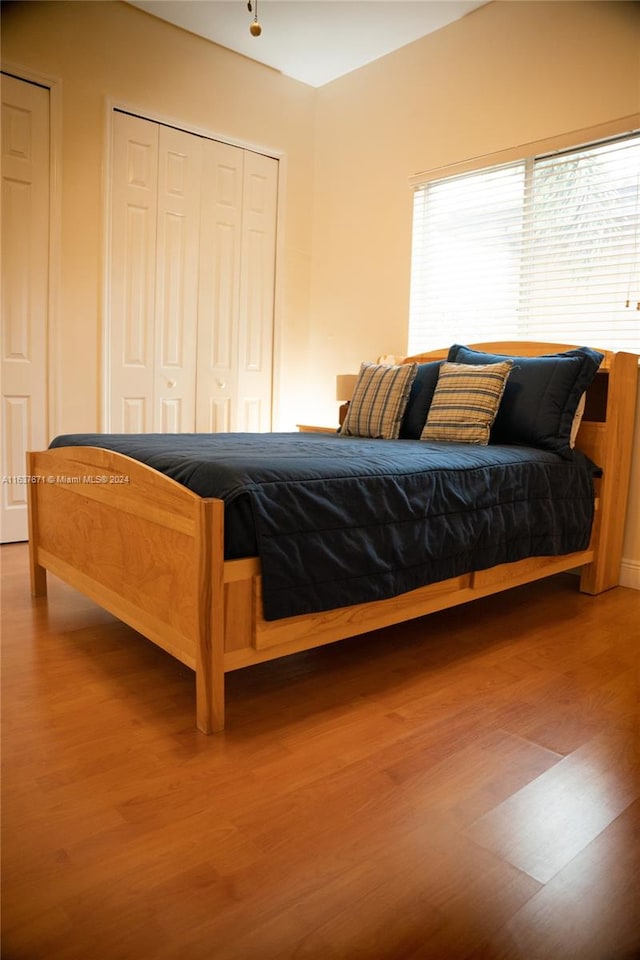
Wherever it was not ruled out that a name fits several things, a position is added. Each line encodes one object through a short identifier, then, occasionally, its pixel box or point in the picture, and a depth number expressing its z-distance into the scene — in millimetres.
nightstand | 3699
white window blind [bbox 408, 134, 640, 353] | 3102
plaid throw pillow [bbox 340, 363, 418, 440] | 3139
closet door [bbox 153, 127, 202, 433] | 3979
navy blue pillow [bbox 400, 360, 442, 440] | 3119
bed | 1700
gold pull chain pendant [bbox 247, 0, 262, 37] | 2689
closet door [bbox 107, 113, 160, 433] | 3803
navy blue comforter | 1740
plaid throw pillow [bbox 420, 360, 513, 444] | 2820
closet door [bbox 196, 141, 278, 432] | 4211
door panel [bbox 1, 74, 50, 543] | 3445
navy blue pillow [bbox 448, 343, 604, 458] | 2785
